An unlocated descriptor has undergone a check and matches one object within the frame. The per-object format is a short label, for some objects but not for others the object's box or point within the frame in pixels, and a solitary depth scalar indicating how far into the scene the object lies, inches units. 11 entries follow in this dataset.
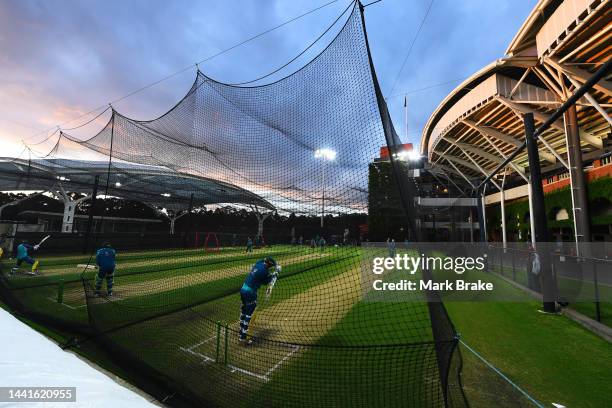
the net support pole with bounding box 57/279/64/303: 269.2
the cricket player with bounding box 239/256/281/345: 197.5
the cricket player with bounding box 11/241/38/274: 392.7
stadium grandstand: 558.9
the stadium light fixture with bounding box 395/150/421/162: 1658.3
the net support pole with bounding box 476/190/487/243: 649.0
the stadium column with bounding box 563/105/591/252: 609.3
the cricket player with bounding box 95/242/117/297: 298.7
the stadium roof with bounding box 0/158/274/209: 628.1
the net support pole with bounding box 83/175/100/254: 680.4
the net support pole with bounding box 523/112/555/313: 263.9
